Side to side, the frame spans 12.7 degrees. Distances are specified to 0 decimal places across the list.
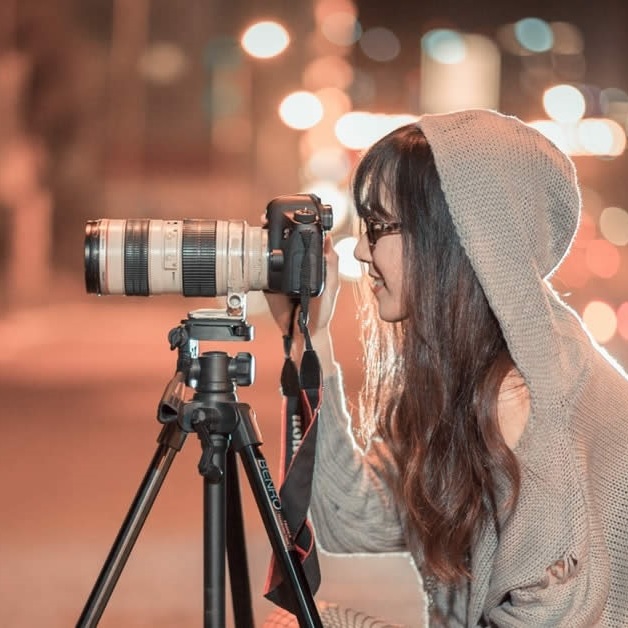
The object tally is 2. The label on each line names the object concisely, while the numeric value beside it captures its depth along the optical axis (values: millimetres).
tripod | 2958
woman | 2870
